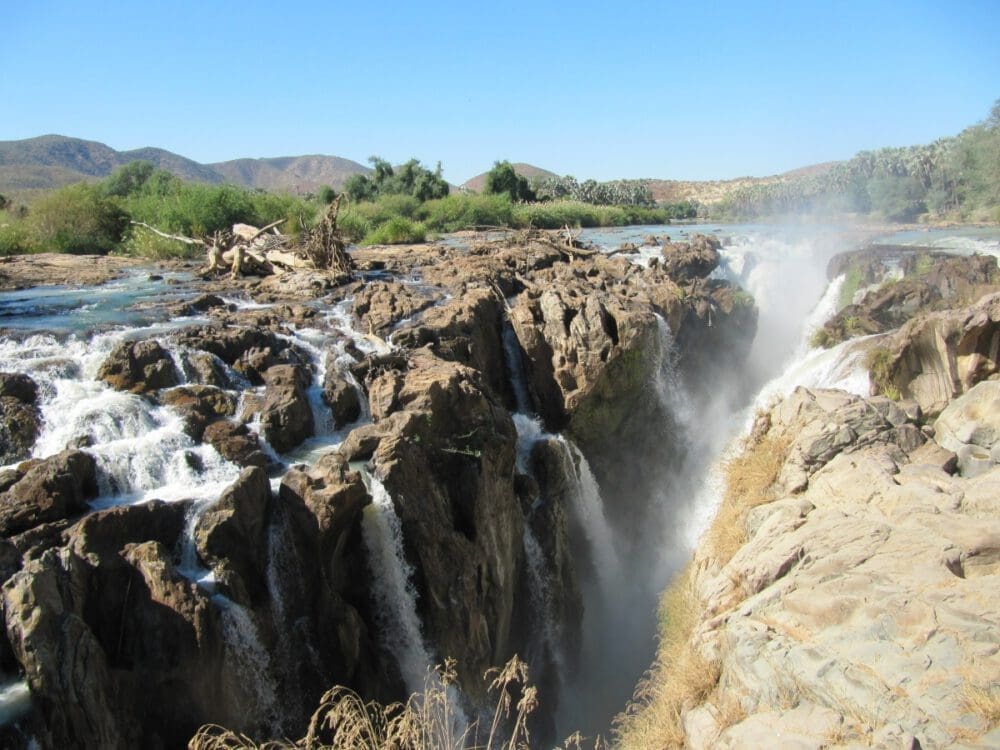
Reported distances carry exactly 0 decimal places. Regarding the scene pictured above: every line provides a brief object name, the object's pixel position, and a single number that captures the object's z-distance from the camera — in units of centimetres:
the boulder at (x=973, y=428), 1061
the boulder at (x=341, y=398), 1140
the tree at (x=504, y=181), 5281
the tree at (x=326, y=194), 4081
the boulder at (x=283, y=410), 1034
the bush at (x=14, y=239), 2328
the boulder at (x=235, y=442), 957
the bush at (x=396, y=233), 3050
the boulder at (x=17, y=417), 914
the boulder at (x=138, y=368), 1078
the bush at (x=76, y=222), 2481
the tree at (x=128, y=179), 4097
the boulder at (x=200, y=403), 1006
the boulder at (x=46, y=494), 759
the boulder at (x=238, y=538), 764
